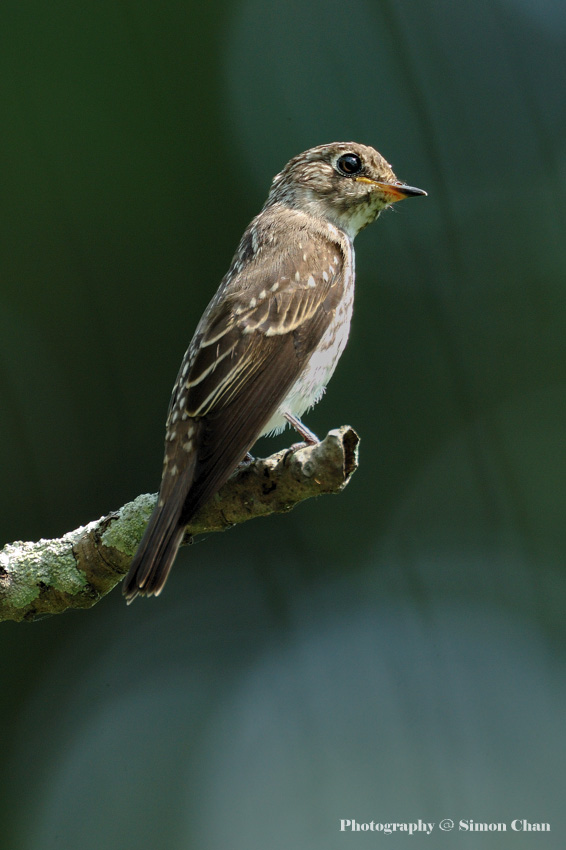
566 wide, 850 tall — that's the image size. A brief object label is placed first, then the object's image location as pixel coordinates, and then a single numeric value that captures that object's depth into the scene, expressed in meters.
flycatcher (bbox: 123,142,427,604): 4.80
